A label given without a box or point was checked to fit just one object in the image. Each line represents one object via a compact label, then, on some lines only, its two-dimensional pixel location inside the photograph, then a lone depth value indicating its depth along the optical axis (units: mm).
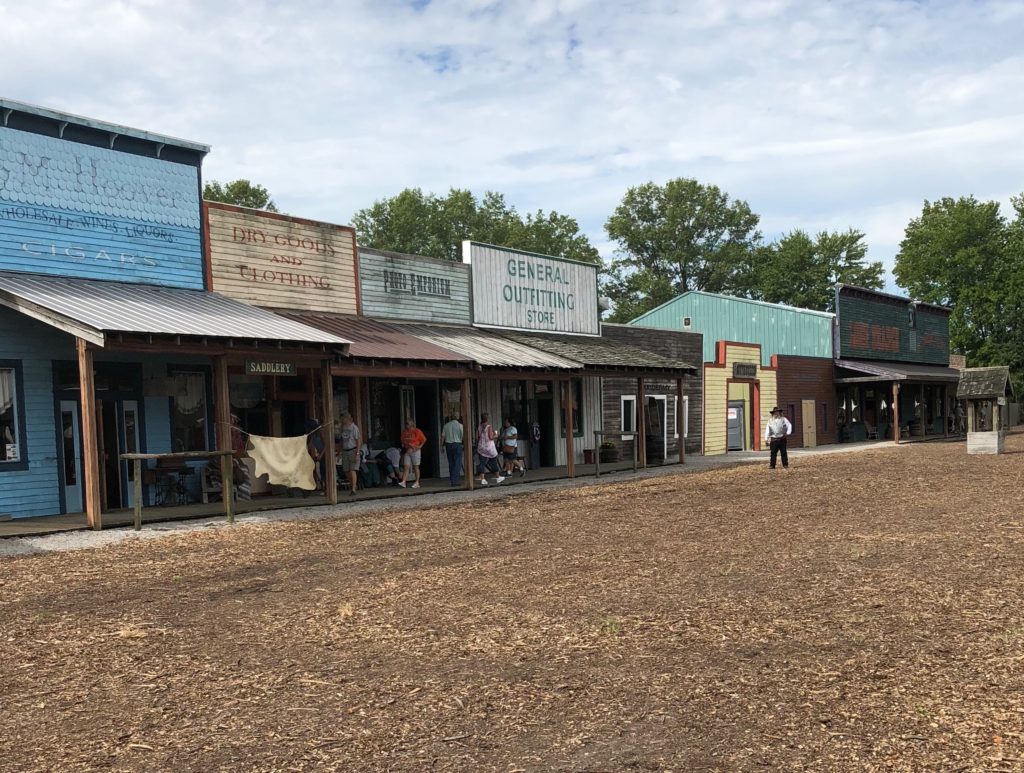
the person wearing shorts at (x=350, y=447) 18578
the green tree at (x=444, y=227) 69250
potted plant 27438
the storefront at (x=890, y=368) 40375
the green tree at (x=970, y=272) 67312
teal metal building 37969
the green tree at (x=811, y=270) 71500
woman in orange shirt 19703
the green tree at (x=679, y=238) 78125
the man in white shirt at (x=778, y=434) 24016
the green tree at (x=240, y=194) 59284
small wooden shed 29547
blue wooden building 14586
